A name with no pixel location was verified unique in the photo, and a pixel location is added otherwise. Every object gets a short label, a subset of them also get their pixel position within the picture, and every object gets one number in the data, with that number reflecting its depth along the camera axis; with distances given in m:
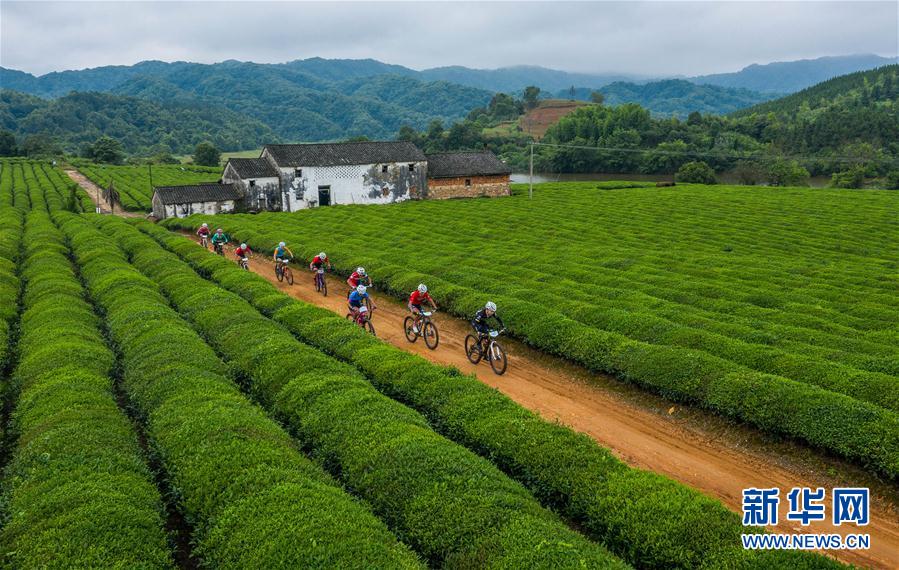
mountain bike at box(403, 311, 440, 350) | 22.30
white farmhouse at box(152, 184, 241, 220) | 63.53
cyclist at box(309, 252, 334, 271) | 29.08
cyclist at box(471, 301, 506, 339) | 18.58
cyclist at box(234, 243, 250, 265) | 34.20
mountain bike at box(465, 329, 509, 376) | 19.67
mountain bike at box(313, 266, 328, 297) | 30.53
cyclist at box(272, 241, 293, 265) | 31.97
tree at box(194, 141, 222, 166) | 134.75
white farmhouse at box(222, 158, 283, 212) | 67.88
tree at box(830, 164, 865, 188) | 89.31
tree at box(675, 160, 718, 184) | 97.19
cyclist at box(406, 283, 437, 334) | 20.87
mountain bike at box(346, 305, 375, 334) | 23.05
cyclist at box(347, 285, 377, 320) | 22.66
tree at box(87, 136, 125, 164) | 139.88
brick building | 77.31
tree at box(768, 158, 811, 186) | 94.94
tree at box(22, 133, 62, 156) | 142.00
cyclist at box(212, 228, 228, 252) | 37.84
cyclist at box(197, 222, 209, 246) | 41.62
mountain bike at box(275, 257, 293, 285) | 32.84
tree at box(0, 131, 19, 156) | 141.00
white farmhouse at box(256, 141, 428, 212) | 69.75
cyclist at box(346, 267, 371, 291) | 23.62
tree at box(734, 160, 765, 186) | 102.09
